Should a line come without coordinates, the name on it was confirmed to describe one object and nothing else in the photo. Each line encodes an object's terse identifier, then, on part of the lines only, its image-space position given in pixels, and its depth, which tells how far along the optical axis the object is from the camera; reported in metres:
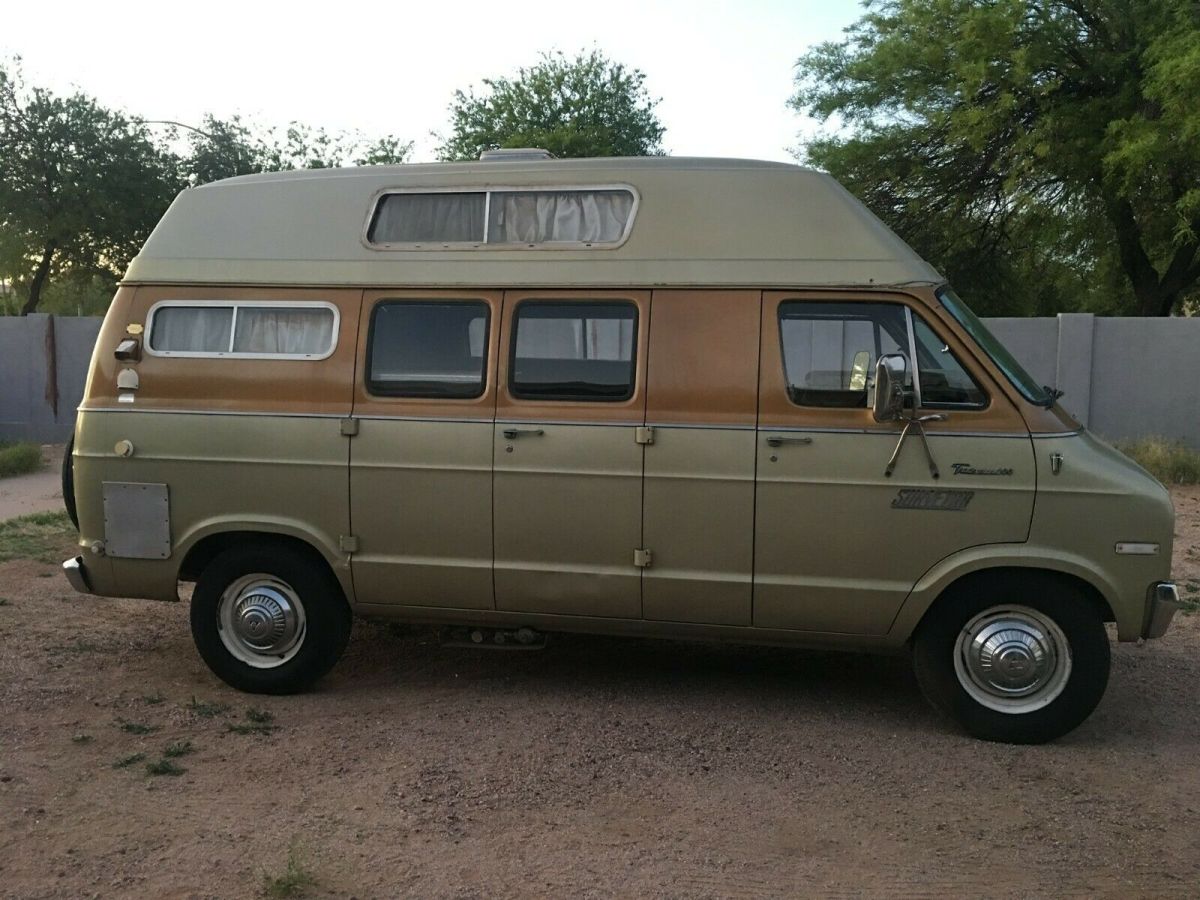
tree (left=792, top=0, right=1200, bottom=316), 18.86
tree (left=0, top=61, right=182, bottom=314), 27.23
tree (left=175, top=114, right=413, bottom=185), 30.41
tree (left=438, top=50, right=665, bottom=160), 31.27
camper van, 5.39
